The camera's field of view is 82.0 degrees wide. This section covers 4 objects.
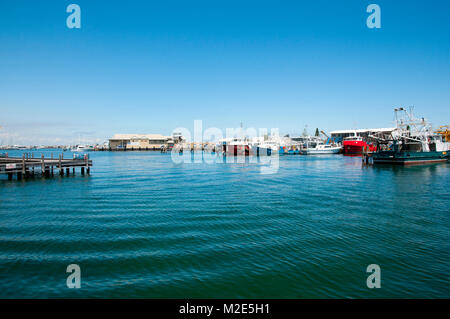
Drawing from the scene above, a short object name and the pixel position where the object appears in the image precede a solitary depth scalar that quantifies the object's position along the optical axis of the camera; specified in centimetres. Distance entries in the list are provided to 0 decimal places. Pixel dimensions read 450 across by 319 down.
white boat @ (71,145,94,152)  18280
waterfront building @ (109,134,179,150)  16838
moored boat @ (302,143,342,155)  9719
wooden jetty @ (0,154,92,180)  3149
